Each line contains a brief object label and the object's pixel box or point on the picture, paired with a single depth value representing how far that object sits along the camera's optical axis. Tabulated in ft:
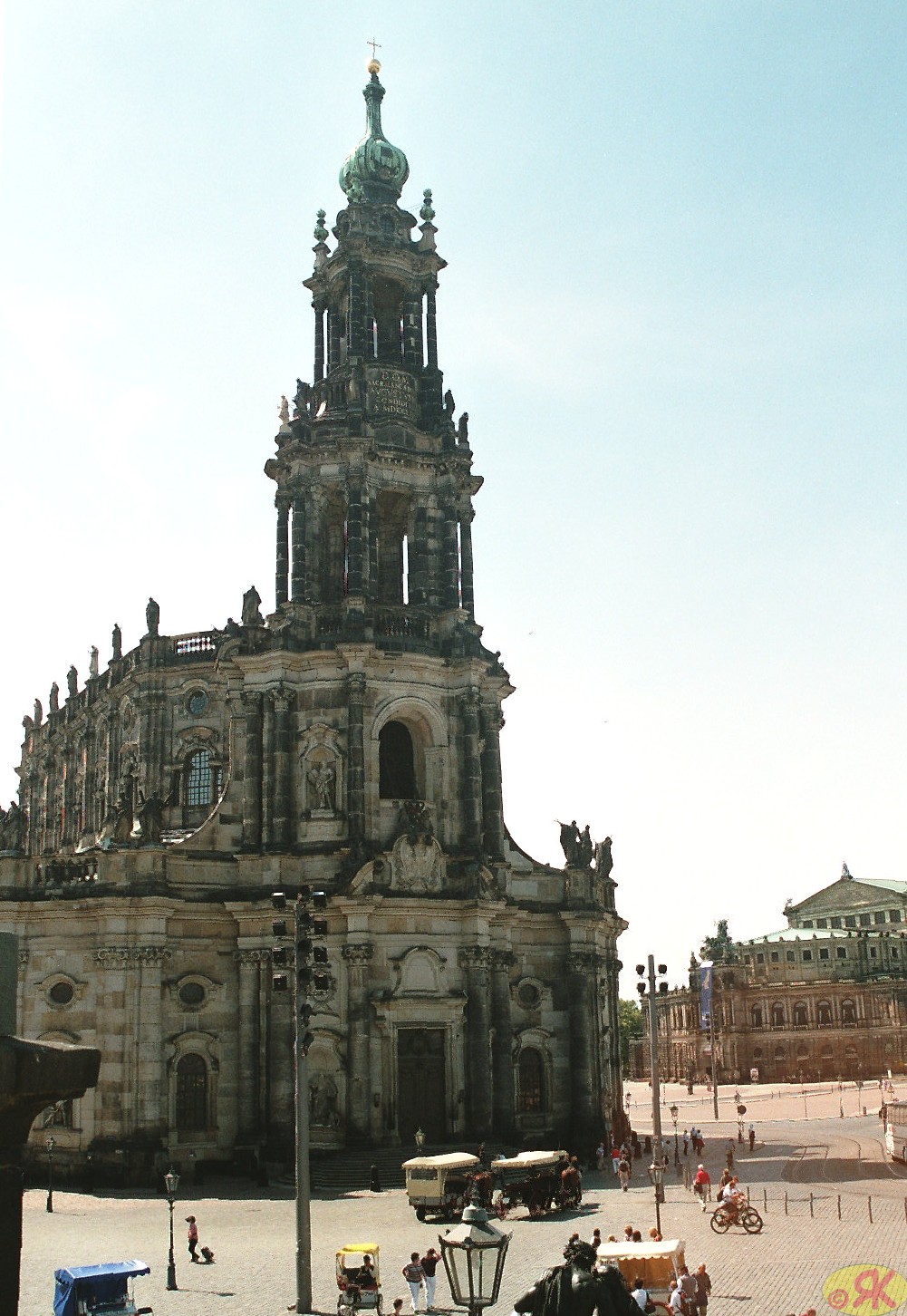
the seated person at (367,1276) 86.53
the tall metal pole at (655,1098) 121.02
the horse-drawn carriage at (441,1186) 125.59
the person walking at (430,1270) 89.81
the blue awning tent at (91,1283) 80.38
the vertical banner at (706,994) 258.37
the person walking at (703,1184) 131.75
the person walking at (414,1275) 87.92
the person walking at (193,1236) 106.67
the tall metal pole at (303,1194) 86.74
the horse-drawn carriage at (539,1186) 127.34
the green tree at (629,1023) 508.57
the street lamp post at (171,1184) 104.32
